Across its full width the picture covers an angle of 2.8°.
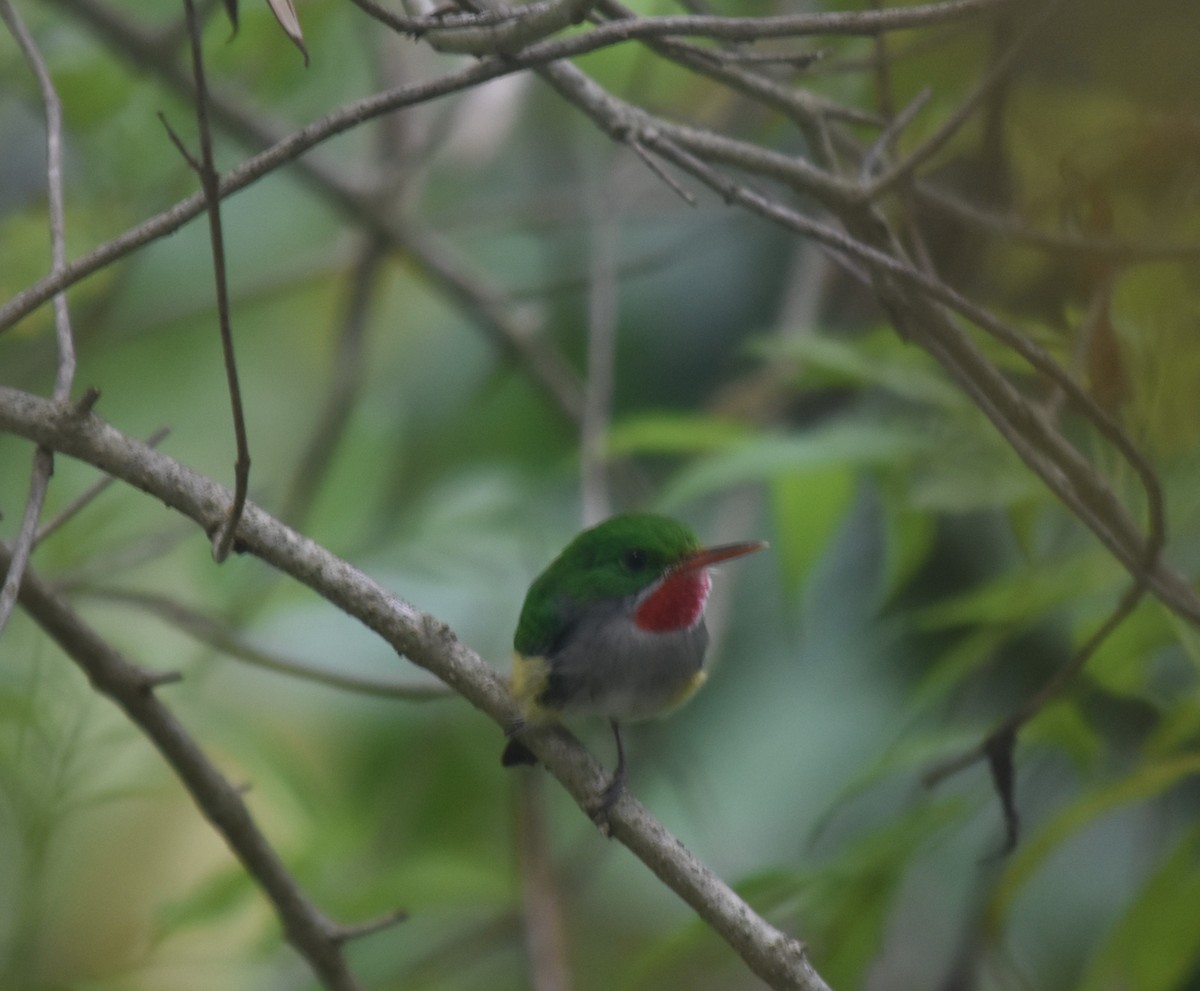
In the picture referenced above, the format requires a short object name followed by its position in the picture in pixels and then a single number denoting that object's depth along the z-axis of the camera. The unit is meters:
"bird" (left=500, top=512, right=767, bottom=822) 5.26
